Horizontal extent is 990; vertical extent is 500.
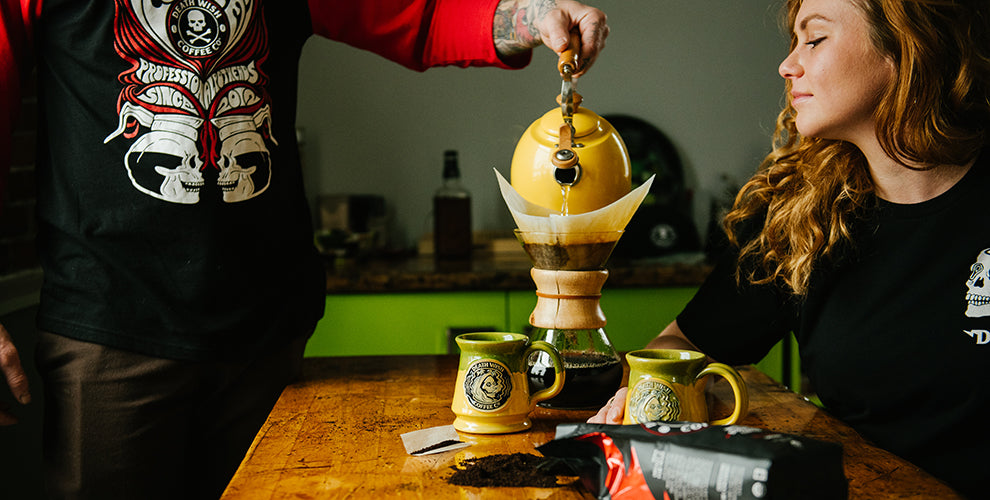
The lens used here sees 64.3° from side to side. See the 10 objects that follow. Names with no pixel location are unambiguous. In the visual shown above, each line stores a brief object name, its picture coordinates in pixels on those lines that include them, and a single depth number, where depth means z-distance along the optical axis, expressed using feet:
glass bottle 8.12
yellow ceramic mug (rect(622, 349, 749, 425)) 2.69
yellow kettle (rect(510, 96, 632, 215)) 3.40
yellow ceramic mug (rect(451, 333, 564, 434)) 2.94
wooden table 2.47
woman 3.37
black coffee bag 2.12
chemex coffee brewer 3.29
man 3.61
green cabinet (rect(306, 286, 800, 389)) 7.18
